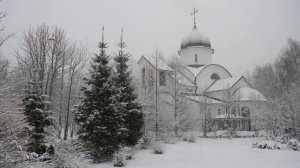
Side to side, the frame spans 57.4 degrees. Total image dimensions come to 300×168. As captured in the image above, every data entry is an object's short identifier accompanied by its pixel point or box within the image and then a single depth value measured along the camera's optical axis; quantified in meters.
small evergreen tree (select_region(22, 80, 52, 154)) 11.42
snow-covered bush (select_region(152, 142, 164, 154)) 15.55
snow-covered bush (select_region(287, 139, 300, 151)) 18.10
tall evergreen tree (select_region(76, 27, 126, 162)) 13.37
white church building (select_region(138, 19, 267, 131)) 26.19
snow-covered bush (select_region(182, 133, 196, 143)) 22.14
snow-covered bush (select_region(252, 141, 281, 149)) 18.43
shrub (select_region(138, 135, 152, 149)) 17.47
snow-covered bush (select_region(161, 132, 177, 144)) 20.66
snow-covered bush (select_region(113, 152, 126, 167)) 12.38
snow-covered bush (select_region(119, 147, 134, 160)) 14.08
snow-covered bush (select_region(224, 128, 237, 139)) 27.73
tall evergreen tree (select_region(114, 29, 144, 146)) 16.66
